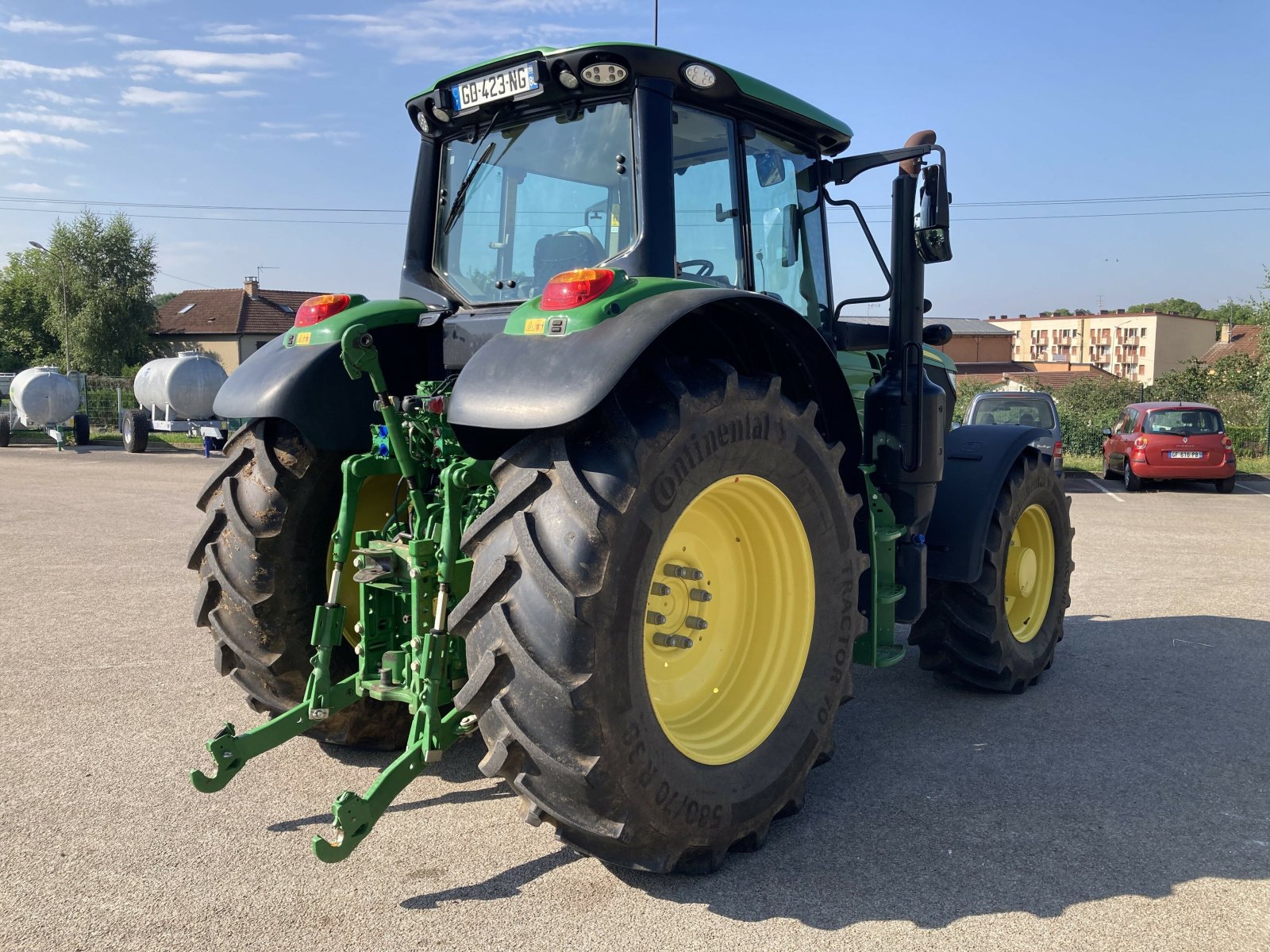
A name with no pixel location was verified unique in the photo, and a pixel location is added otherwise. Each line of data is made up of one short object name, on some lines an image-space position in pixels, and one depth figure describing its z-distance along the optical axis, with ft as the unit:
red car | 54.39
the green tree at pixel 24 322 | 176.45
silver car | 54.39
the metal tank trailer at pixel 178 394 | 80.38
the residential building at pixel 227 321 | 159.33
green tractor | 8.84
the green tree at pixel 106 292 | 156.35
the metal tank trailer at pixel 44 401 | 79.15
